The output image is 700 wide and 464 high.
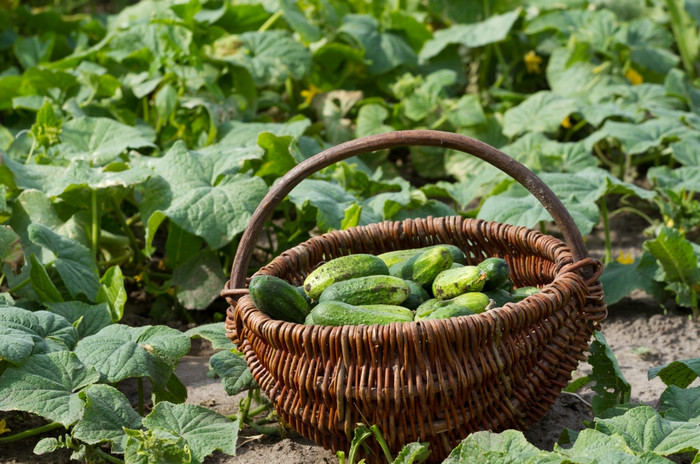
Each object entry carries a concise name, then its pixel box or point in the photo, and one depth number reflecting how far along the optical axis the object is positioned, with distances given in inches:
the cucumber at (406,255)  105.0
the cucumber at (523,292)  98.5
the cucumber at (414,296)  97.5
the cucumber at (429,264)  100.0
